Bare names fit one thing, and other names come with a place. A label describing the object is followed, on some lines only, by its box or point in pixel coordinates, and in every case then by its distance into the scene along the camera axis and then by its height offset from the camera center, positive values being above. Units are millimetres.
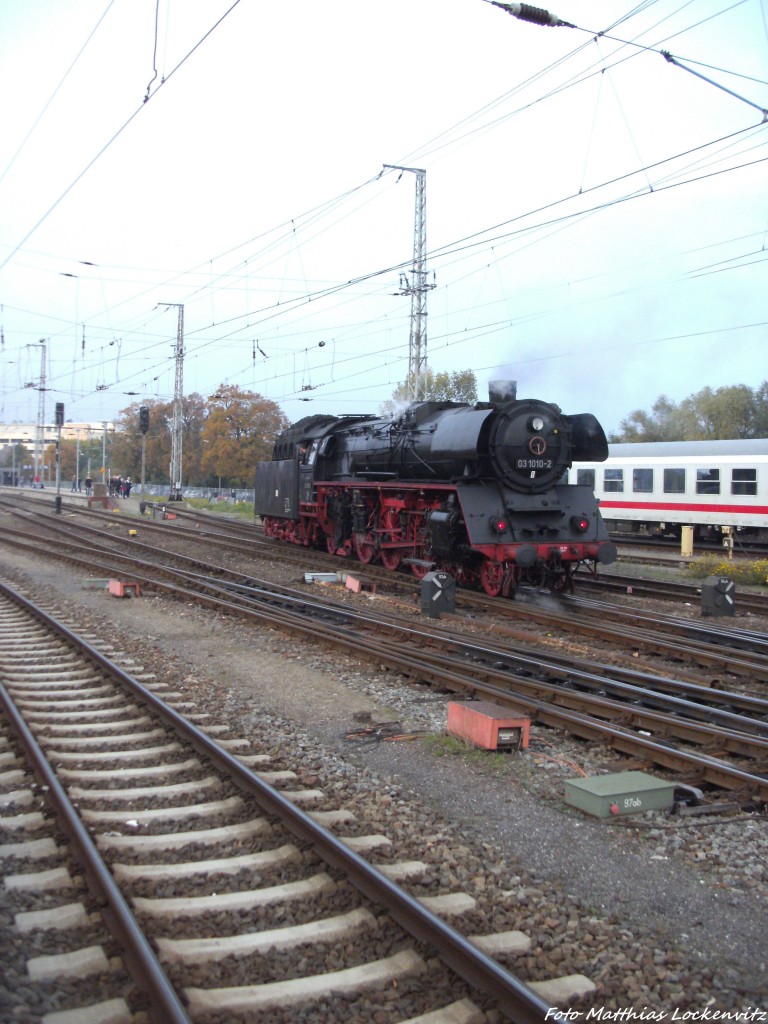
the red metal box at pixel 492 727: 6254 -1793
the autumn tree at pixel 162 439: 64562 +3793
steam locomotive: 13289 -41
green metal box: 5133 -1884
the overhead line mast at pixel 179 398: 40781 +4384
